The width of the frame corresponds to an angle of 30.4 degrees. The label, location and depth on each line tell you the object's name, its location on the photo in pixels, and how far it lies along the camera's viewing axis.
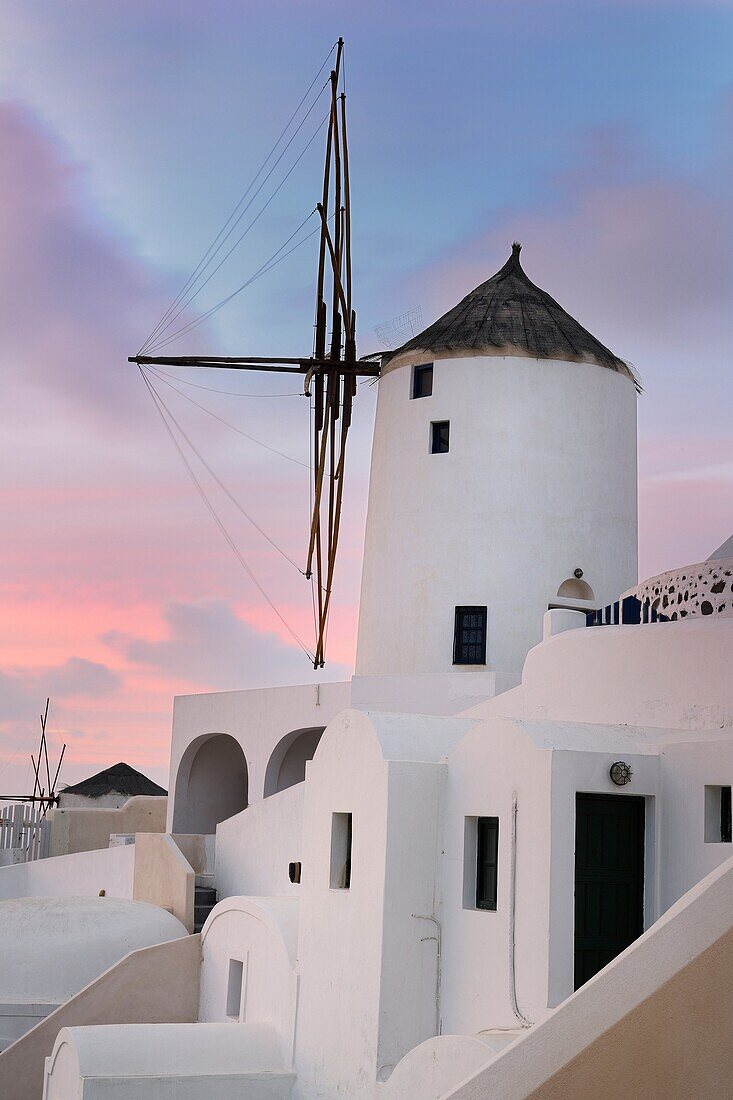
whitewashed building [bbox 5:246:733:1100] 5.97
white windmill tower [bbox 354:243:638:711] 20.42
